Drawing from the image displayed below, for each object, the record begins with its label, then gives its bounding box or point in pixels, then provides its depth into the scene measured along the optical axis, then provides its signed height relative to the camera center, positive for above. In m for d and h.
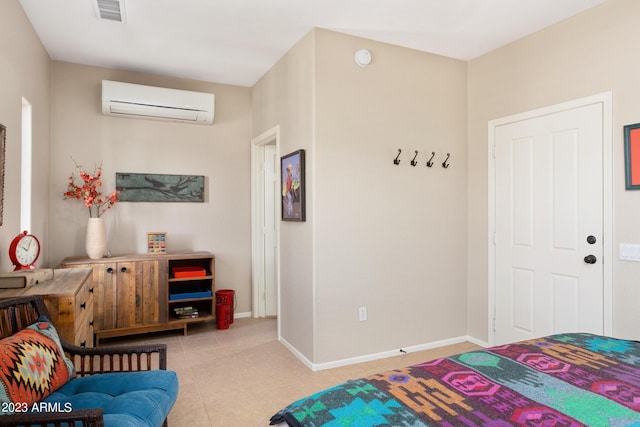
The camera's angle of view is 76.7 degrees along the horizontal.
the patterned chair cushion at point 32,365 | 1.44 -0.60
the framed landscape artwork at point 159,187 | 4.13 +0.27
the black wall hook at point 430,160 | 3.67 +0.47
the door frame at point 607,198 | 2.76 +0.10
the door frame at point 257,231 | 4.66 -0.22
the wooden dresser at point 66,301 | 2.06 -0.46
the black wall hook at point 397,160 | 3.49 +0.45
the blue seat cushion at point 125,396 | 1.57 -0.78
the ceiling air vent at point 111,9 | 2.82 +1.47
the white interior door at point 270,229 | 4.71 -0.19
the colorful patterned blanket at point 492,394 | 1.13 -0.57
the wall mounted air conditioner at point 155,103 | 3.84 +1.09
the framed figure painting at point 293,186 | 3.33 +0.23
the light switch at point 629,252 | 2.62 -0.26
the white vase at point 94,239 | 3.72 -0.24
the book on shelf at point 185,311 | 4.05 -0.99
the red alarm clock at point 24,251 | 2.42 -0.24
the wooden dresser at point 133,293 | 3.65 -0.75
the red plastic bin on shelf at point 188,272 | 4.02 -0.59
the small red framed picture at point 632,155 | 2.60 +0.37
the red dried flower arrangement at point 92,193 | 3.81 +0.19
